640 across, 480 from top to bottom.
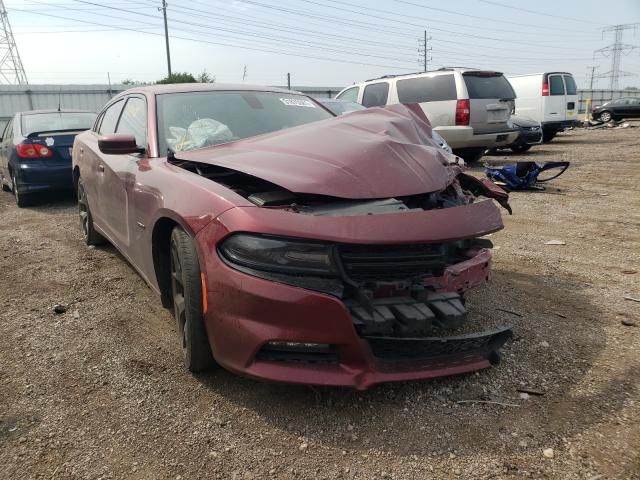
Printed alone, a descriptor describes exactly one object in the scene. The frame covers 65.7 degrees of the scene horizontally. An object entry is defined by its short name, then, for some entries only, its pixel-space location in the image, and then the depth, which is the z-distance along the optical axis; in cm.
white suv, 957
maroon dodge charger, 204
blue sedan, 687
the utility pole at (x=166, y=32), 3082
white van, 1514
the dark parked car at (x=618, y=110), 2414
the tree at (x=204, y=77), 4040
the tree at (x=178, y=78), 2763
